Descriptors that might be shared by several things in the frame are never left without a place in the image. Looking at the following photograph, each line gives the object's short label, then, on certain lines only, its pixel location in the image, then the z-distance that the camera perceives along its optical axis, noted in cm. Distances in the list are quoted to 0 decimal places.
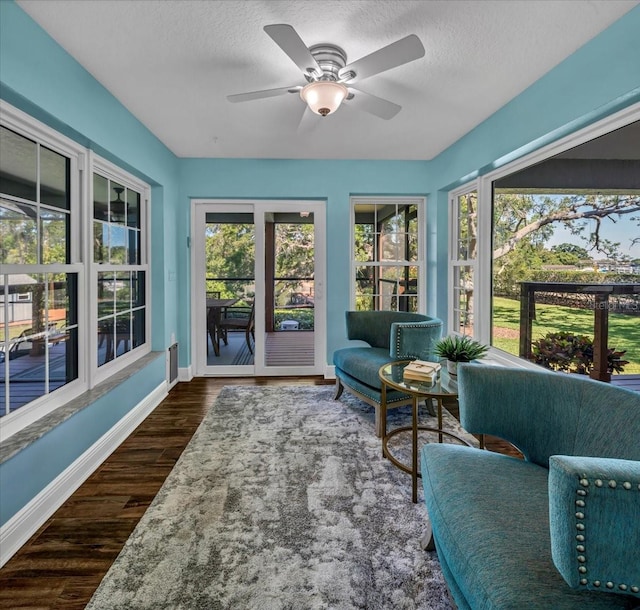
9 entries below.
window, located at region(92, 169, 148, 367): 273
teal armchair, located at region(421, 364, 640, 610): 83
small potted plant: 224
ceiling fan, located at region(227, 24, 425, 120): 162
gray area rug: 139
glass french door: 421
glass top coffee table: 202
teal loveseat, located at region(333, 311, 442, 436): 282
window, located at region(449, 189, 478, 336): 355
